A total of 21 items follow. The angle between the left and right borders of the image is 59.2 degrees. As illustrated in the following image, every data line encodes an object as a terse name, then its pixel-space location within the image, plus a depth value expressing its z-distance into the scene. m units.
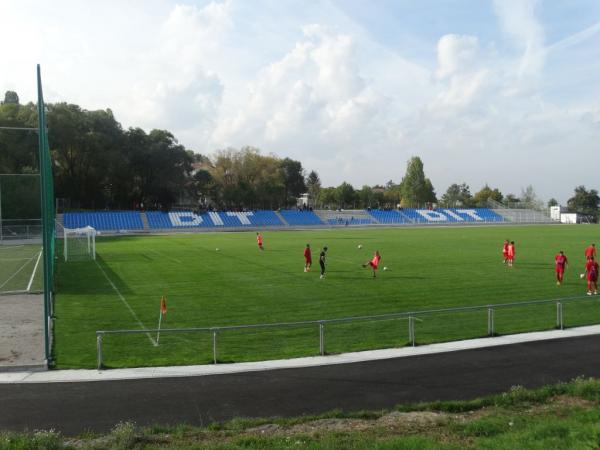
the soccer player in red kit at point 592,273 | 20.22
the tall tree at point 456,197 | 130.00
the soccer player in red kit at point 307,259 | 27.33
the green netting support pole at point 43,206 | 11.83
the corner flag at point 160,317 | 14.16
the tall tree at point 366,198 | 125.31
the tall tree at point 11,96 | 72.09
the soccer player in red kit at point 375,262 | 24.93
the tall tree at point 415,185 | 116.12
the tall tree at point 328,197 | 123.87
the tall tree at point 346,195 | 121.81
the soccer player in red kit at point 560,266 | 22.25
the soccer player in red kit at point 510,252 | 27.91
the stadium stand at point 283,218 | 75.44
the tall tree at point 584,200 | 114.50
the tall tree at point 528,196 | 131.50
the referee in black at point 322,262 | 24.52
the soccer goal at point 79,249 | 36.25
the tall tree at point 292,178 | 125.56
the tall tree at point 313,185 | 142.29
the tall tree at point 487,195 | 130.10
